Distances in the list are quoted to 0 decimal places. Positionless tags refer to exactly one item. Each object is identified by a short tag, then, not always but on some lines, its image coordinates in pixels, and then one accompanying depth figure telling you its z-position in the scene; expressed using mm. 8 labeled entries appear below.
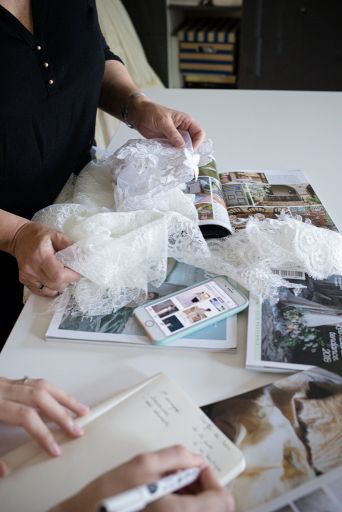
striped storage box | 2637
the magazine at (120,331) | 622
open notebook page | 462
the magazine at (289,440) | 455
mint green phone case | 617
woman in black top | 692
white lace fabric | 664
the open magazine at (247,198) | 812
